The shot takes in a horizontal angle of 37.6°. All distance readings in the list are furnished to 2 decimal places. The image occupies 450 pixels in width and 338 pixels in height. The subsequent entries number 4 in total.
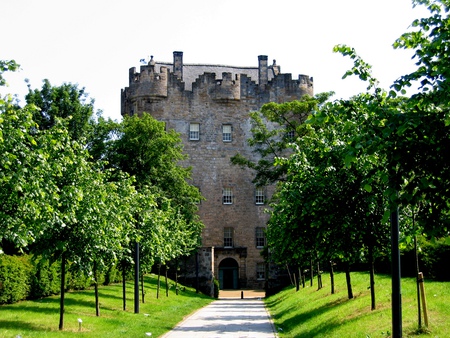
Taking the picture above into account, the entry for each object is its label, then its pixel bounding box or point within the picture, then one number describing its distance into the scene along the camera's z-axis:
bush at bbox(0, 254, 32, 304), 22.68
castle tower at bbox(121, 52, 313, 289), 61.66
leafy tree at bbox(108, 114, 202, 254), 42.03
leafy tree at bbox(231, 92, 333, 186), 45.66
